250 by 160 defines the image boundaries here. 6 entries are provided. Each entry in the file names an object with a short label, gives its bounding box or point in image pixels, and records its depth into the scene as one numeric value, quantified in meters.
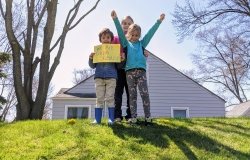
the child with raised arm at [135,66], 3.75
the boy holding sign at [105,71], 3.78
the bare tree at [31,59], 4.90
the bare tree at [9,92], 18.14
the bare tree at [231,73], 19.61
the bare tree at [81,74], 26.64
